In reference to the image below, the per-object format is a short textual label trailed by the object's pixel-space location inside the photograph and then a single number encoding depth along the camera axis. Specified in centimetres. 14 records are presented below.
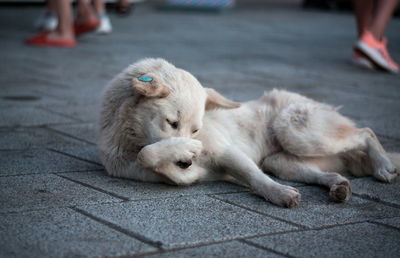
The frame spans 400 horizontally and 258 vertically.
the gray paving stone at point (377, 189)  376
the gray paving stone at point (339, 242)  283
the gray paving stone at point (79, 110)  566
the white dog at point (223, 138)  366
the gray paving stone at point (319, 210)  332
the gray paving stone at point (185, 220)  295
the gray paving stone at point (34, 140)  464
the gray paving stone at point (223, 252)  273
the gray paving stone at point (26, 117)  531
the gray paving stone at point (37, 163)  400
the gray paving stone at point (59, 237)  267
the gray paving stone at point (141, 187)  362
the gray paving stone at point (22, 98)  599
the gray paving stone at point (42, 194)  330
